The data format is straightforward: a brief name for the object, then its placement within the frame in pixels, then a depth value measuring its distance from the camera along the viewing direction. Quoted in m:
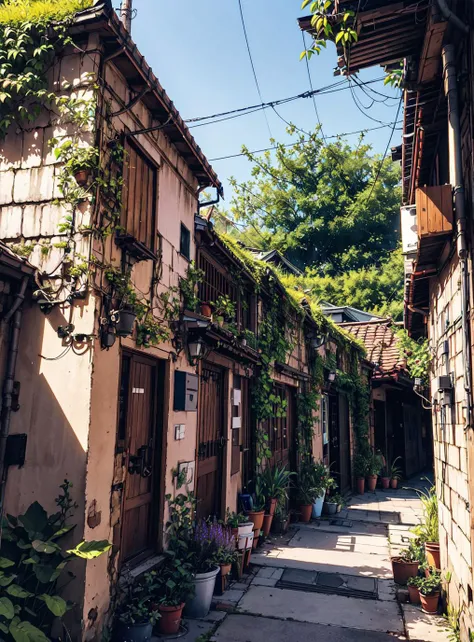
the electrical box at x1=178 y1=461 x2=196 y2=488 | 6.08
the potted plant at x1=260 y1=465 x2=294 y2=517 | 8.63
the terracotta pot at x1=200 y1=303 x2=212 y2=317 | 6.99
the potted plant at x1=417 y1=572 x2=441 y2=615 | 5.66
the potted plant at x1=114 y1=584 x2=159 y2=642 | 4.43
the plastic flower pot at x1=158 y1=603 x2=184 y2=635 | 4.85
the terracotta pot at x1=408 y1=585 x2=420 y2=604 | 5.92
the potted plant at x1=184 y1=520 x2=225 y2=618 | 5.34
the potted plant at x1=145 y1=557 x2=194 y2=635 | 4.86
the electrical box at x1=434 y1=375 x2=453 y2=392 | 5.18
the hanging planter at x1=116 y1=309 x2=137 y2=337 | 4.67
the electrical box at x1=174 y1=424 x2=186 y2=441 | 5.99
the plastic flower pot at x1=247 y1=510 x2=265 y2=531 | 7.87
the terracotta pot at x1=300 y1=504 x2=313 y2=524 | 10.30
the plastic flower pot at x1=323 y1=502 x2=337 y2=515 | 11.15
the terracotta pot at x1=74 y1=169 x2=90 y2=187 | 4.63
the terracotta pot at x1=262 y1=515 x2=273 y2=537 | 8.42
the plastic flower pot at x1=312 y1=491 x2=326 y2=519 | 10.61
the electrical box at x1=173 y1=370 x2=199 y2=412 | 6.03
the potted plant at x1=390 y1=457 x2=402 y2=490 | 15.46
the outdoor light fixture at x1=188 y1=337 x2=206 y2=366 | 6.46
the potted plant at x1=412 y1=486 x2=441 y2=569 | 6.50
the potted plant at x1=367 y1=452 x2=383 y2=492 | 14.80
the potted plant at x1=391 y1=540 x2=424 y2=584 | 6.48
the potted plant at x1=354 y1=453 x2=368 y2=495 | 14.68
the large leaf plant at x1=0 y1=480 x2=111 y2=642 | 3.72
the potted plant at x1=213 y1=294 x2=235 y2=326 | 7.41
